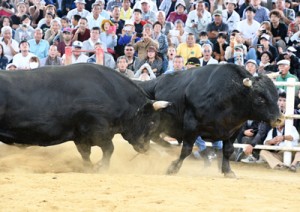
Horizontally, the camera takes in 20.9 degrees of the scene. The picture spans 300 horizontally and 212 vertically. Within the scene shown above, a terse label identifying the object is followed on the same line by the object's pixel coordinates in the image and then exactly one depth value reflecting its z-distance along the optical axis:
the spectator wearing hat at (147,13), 18.72
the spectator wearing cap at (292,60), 15.59
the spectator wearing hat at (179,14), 18.81
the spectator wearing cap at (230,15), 18.11
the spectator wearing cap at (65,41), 17.32
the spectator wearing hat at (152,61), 15.93
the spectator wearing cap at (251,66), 14.81
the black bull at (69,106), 10.45
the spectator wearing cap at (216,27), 17.61
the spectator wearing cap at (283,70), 14.73
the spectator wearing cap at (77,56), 15.91
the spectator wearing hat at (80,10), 19.20
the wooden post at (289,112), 13.73
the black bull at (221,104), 11.10
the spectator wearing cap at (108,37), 17.31
